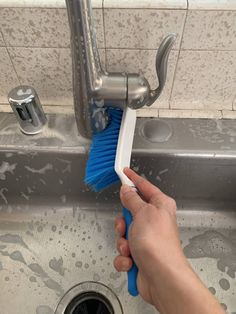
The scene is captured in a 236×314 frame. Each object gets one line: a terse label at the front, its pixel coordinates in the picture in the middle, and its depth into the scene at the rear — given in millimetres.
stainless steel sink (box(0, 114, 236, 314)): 585
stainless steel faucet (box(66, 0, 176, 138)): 398
